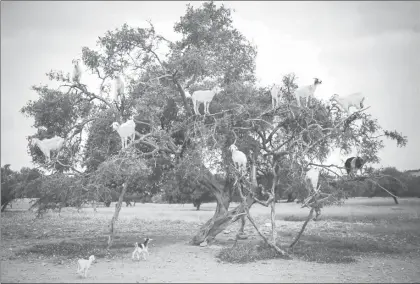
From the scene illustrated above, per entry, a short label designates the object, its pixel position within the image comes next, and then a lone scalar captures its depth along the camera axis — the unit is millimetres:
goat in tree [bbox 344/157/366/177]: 10812
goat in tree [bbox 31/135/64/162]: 10398
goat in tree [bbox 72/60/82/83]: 11422
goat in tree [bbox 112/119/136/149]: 9836
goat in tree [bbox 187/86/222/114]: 10641
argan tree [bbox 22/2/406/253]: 10984
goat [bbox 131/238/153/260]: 9531
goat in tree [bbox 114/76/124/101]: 11390
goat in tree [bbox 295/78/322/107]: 10953
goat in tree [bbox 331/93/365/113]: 10539
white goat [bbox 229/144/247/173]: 9945
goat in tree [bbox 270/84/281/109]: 11359
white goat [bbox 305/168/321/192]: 10688
